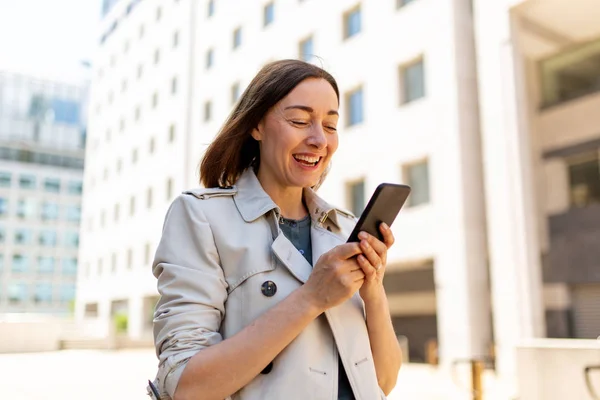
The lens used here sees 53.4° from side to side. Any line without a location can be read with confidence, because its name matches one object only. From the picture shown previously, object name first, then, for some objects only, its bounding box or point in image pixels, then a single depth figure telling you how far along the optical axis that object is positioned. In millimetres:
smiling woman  1474
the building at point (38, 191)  59438
